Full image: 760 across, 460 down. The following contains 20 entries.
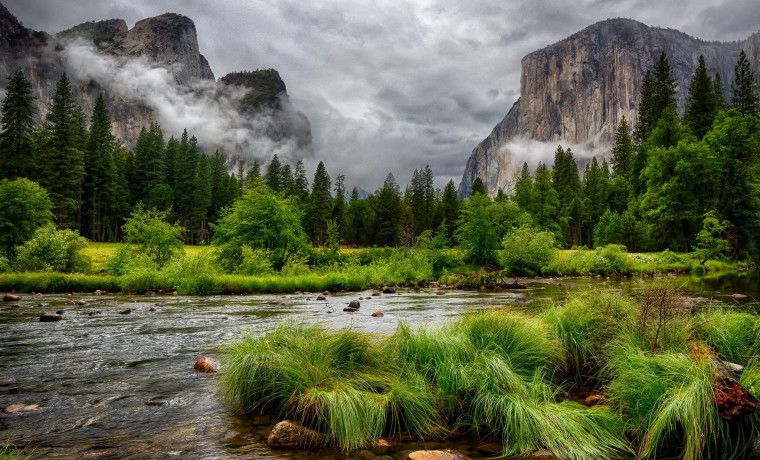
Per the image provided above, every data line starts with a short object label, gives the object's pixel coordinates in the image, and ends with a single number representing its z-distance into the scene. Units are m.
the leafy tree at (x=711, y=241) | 36.69
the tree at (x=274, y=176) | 93.88
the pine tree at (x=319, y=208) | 92.06
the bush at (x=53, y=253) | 24.69
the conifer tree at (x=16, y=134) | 50.84
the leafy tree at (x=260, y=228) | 28.98
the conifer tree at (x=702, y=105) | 55.97
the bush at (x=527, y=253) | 36.22
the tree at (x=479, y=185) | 92.12
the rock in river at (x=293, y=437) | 4.25
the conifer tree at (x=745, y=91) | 57.38
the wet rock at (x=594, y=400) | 5.10
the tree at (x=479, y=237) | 37.03
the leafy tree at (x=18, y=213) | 28.17
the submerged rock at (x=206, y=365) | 7.02
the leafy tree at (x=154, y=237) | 27.11
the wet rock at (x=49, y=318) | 11.79
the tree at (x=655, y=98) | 65.44
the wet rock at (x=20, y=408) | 5.12
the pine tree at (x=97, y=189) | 64.81
